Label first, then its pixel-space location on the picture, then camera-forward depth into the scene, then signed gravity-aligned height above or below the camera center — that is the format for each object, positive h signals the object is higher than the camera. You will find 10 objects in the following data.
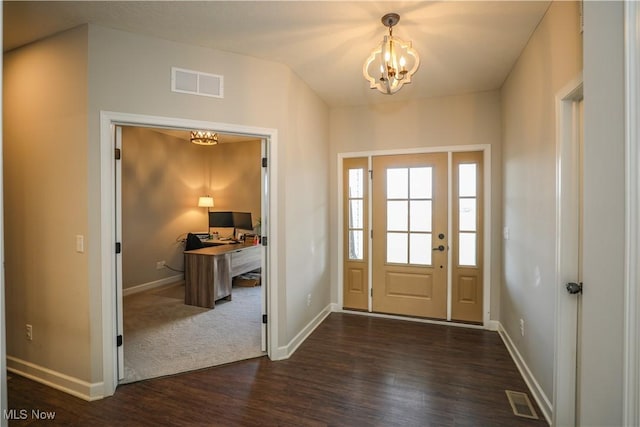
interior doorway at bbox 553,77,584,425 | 1.81 -0.28
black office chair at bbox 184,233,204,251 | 5.16 -0.57
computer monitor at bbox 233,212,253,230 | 5.74 -0.22
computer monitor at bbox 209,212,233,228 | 5.78 -0.19
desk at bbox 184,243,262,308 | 4.21 -0.96
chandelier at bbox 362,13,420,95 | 2.02 +1.00
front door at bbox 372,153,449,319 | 3.69 -0.32
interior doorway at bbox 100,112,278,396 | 2.23 -0.13
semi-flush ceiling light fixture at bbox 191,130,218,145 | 4.96 +1.20
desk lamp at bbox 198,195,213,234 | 6.02 +0.17
